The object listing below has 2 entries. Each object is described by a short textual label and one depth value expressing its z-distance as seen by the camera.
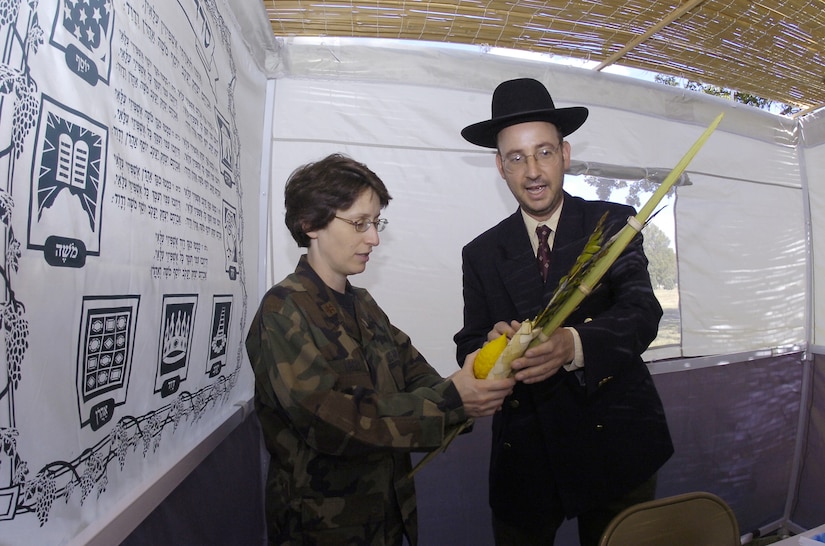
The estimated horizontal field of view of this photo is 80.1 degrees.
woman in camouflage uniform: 1.14
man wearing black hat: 1.58
